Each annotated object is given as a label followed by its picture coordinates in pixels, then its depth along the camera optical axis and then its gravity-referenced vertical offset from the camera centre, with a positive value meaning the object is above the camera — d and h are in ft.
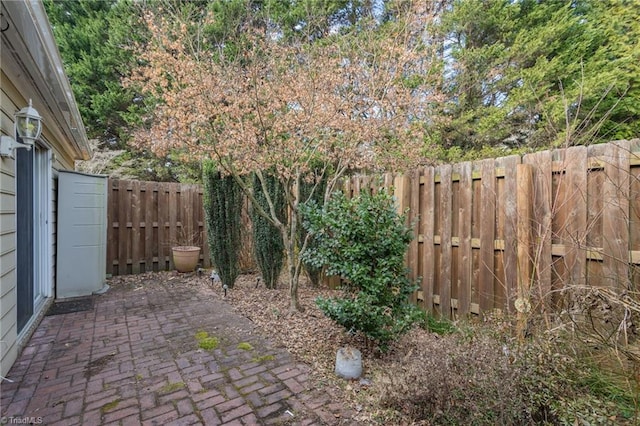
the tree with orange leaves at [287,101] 12.85 +5.08
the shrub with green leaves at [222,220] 16.97 -0.38
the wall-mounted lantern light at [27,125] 8.85 +2.65
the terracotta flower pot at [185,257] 19.86 -2.93
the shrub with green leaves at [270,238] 16.71 -1.37
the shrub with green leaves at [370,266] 8.54 -1.55
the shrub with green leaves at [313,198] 17.02 +0.87
